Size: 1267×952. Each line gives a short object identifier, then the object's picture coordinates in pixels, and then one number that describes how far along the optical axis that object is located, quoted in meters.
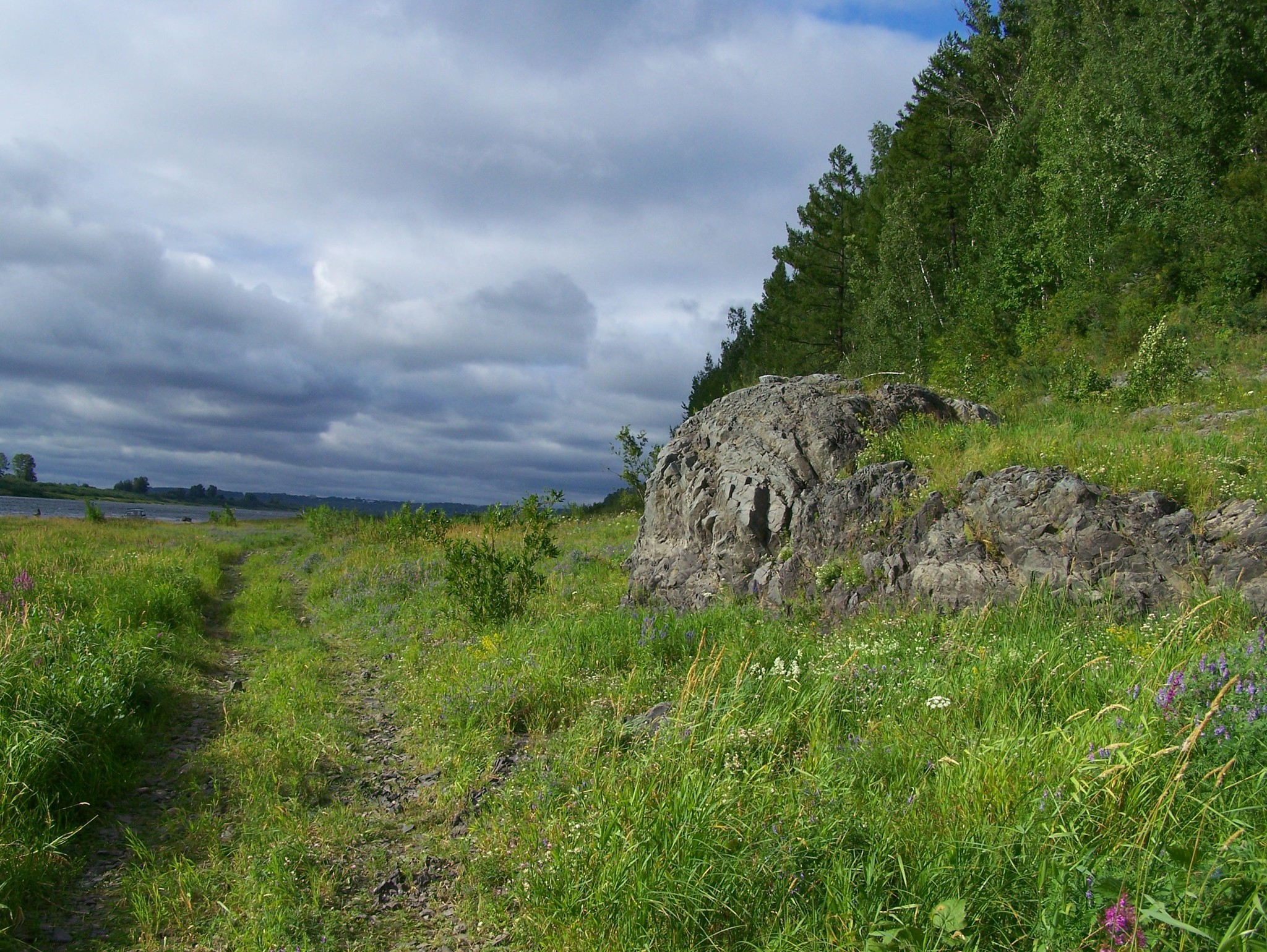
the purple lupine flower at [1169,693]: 3.67
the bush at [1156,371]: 16.83
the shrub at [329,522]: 32.81
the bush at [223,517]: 53.09
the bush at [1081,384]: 19.48
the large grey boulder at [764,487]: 9.69
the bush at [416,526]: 23.46
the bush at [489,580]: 10.45
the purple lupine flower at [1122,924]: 2.44
